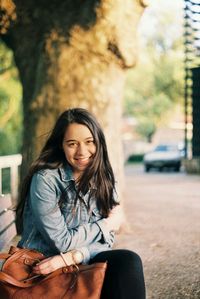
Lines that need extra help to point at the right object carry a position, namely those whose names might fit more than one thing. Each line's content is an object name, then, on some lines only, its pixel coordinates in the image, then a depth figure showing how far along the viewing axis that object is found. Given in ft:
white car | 91.91
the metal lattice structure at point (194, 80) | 70.28
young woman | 8.96
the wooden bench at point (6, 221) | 13.29
